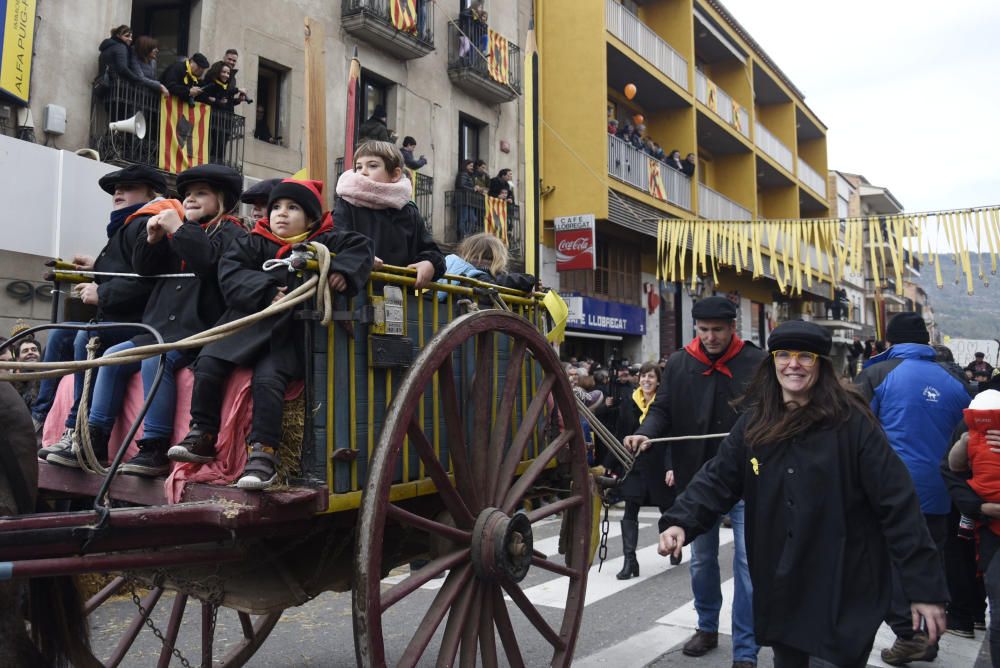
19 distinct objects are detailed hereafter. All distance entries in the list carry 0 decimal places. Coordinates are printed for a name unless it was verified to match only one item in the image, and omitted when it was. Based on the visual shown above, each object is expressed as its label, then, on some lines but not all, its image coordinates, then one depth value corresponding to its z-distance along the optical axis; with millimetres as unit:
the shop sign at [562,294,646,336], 17391
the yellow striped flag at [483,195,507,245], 16000
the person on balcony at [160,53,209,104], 10422
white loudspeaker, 9461
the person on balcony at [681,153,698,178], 21438
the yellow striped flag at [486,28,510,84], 16562
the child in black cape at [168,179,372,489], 2701
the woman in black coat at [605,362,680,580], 5254
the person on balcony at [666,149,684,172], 21047
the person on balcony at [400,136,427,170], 13367
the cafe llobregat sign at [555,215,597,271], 16625
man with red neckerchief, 4844
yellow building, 17750
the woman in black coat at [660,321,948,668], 2922
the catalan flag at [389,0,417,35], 14062
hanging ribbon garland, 10523
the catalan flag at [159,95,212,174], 10336
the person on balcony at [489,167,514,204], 16344
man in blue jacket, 4898
